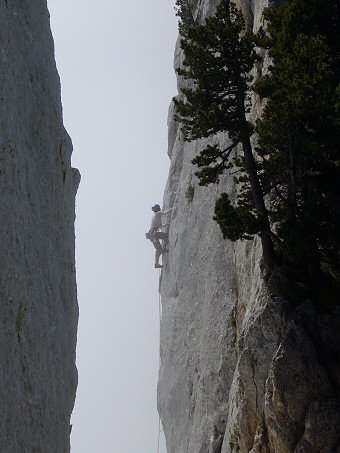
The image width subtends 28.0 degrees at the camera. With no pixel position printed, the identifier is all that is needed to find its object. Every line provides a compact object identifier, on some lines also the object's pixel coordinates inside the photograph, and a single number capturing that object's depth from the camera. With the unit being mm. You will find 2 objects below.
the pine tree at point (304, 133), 20016
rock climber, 45125
